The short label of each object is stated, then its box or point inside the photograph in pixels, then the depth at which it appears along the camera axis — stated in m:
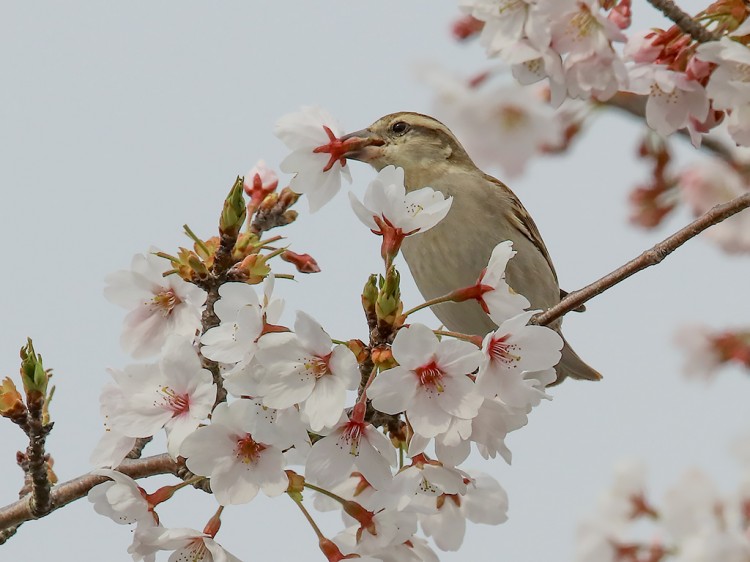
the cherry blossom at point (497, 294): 5.06
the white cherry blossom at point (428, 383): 4.56
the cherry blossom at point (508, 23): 5.89
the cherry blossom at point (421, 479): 5.13
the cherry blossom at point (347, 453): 4.78
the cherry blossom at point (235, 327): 4.63
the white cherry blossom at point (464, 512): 6.25
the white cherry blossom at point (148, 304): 5.62
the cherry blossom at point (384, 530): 5.29
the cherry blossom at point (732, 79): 5.59
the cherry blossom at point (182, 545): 4.85
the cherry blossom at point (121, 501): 4.98
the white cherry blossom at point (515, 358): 4.73
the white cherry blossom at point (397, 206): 5.09
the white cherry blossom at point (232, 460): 4.75
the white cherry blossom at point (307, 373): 4.54
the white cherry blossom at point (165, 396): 4.84
